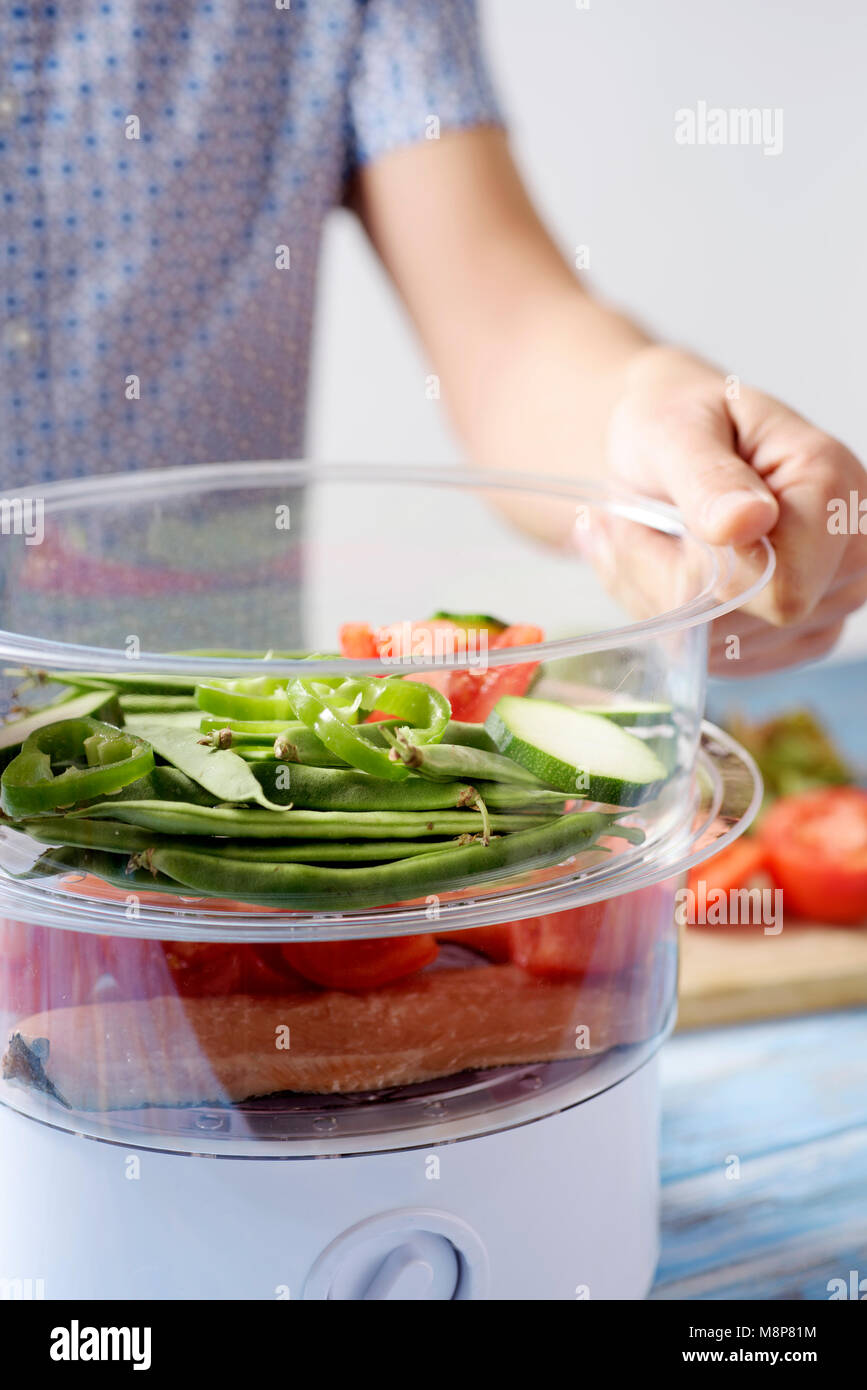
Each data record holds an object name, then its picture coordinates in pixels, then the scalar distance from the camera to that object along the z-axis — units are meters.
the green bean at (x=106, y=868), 0.56
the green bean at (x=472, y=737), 0.59
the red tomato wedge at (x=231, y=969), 0.57
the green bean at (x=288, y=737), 0.57
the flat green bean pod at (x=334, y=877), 0.54
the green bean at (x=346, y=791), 0.56
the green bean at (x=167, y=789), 0.56
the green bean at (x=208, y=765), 0.55
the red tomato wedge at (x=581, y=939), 0.59
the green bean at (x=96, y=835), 0.55
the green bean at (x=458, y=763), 0.55
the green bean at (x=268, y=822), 0.54
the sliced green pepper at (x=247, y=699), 0.59
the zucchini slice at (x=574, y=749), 0.58
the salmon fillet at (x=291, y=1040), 0.57
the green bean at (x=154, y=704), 0.63
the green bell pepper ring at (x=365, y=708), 0.55
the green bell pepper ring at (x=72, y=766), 0.54
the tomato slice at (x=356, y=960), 0.56
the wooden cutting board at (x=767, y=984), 1.20
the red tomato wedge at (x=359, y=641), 0.70
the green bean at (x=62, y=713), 0.59
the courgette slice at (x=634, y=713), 0.64
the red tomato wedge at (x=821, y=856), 1.44
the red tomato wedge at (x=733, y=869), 1.53
